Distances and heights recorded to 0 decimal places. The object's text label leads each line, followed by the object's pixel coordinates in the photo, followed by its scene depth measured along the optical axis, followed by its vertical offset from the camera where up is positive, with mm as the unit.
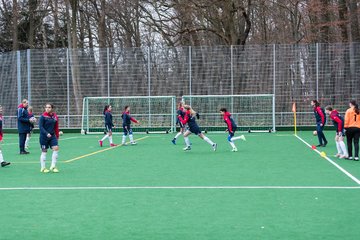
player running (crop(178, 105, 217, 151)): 18109 -446
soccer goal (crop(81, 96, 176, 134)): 29734 -196
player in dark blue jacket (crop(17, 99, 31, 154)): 18070 -527
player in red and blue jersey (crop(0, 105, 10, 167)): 13999 -1457
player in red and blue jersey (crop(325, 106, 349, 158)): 14852 -746
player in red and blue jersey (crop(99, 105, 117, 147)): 20734 -562
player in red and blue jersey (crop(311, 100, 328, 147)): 18872 -490
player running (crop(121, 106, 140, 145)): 21000 -628
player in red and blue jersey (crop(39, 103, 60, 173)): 12602 -586
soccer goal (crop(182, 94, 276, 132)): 29156 -103
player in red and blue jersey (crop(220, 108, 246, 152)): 17656 -583
